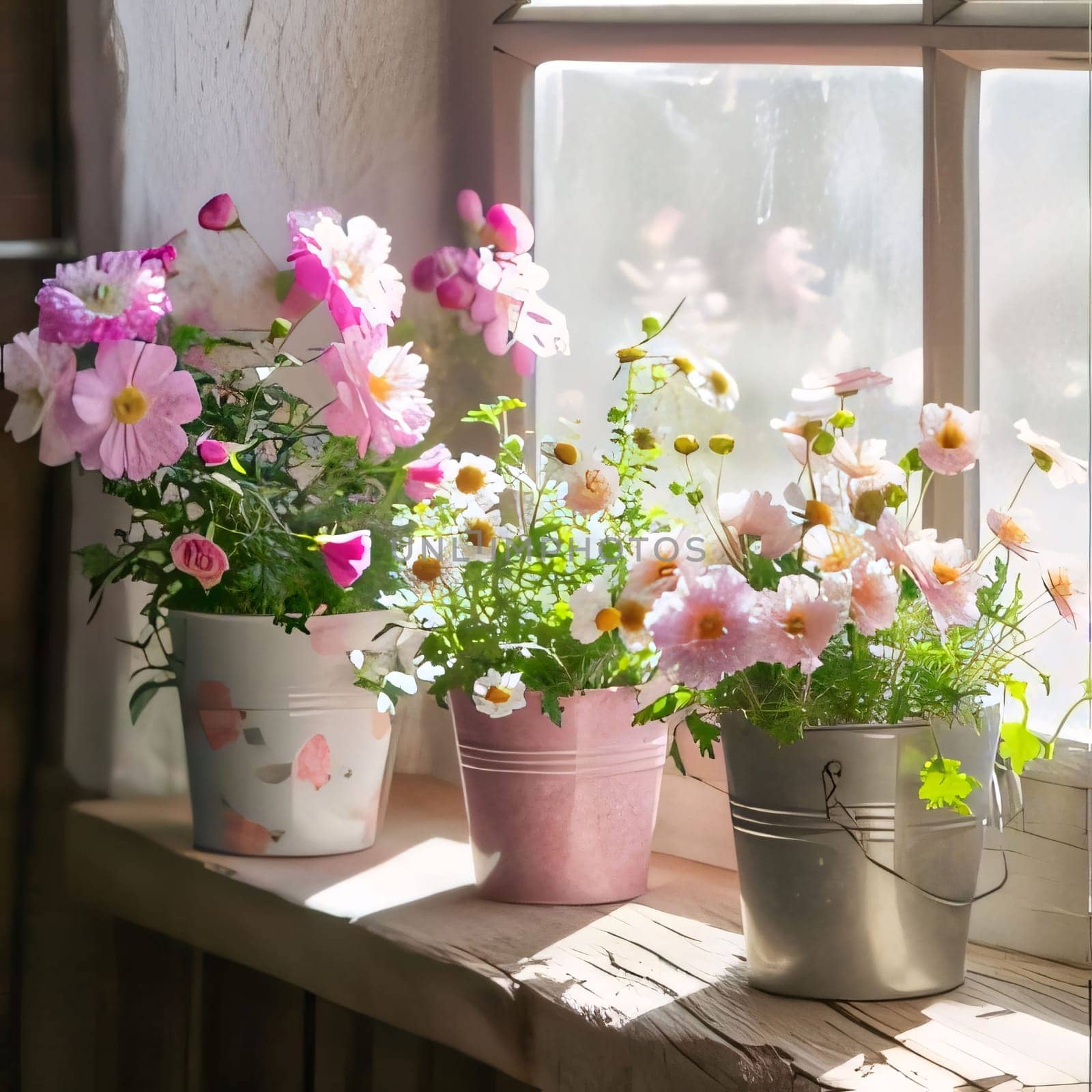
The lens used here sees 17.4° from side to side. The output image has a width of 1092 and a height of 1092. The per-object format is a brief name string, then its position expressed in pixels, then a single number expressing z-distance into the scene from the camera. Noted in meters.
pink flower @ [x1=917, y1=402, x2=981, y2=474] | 1.89
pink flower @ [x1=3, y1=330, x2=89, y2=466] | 2.01
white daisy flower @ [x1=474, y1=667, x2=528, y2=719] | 1.98
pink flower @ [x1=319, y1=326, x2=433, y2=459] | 2.02
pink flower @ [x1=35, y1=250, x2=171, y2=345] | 2.01
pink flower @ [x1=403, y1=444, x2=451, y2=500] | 2.04
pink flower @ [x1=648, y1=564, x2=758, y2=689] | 1.85
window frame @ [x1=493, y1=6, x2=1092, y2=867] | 1.99
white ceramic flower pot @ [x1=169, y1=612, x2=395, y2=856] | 2.08
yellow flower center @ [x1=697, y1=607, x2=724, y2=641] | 1.85
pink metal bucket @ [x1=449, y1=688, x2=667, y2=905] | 2.02
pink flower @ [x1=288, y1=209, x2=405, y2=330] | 2.06
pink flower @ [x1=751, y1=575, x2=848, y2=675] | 1.84
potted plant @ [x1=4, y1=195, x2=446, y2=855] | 2.00
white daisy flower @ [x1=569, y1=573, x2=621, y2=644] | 1.94
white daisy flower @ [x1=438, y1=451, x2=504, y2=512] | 2.03
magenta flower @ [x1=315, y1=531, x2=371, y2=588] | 1.99
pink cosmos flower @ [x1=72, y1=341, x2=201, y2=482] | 2.00
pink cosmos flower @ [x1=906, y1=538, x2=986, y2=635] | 1.86
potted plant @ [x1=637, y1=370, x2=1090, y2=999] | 1.85
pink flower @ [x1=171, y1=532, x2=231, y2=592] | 2.02
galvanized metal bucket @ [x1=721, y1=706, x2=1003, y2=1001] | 1.87
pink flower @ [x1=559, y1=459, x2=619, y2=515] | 1.99
